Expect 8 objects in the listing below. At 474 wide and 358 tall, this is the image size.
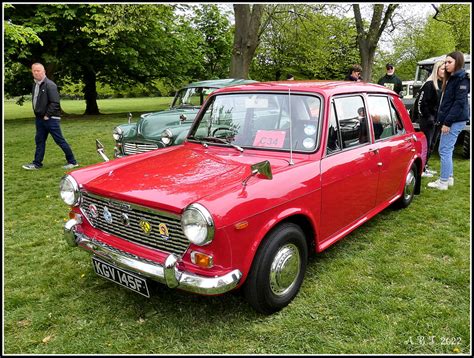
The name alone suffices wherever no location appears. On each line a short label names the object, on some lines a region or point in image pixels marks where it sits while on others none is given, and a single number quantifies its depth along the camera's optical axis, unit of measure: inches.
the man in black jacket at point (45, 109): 303.4
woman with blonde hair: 258.2
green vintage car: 266.2
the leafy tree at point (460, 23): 911.4
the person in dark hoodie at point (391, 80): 398.0
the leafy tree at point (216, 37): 1121.1
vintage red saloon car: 107.4
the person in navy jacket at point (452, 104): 222.1
